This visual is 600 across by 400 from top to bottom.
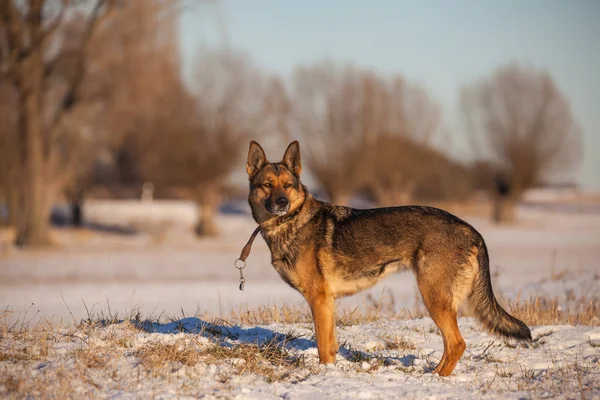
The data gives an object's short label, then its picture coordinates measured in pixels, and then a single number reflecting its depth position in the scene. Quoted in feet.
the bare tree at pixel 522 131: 180.04
